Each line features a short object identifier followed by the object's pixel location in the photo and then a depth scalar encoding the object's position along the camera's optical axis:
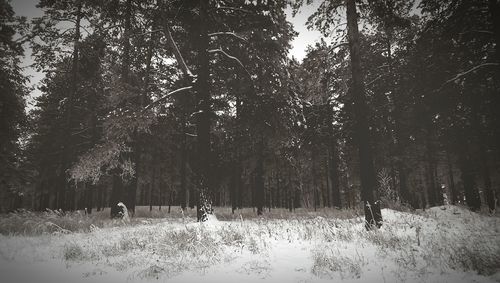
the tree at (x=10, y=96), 13.97
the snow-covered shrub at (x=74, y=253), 5.65
